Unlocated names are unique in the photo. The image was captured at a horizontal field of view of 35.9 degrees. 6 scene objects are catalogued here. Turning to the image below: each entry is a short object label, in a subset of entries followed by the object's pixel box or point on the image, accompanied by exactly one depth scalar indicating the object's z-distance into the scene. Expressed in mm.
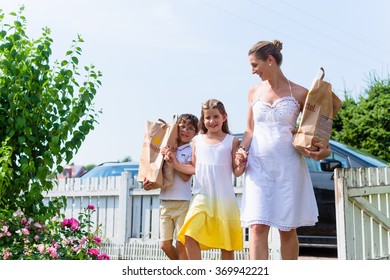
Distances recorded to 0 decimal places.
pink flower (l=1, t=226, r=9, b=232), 5332
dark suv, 8375
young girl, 4695
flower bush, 5285
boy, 5199
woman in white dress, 4188
